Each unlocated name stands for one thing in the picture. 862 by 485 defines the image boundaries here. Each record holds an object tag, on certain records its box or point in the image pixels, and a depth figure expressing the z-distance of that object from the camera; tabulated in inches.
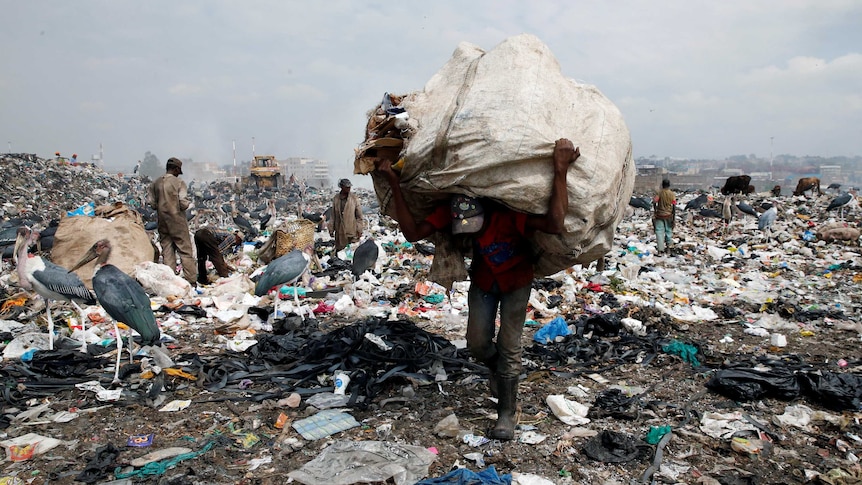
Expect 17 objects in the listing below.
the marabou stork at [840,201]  530.9
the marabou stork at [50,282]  186.1
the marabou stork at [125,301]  160.4
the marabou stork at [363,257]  276.4
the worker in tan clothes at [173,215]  279.0
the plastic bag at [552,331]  197.5
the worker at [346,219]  323.3
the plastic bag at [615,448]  109.2
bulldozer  1296.8
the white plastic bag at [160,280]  268.2
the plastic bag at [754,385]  135.9
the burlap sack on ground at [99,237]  283.4
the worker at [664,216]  388.5
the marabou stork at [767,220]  447.5
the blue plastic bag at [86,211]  344.1
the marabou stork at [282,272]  227.0
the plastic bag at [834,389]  130.8
